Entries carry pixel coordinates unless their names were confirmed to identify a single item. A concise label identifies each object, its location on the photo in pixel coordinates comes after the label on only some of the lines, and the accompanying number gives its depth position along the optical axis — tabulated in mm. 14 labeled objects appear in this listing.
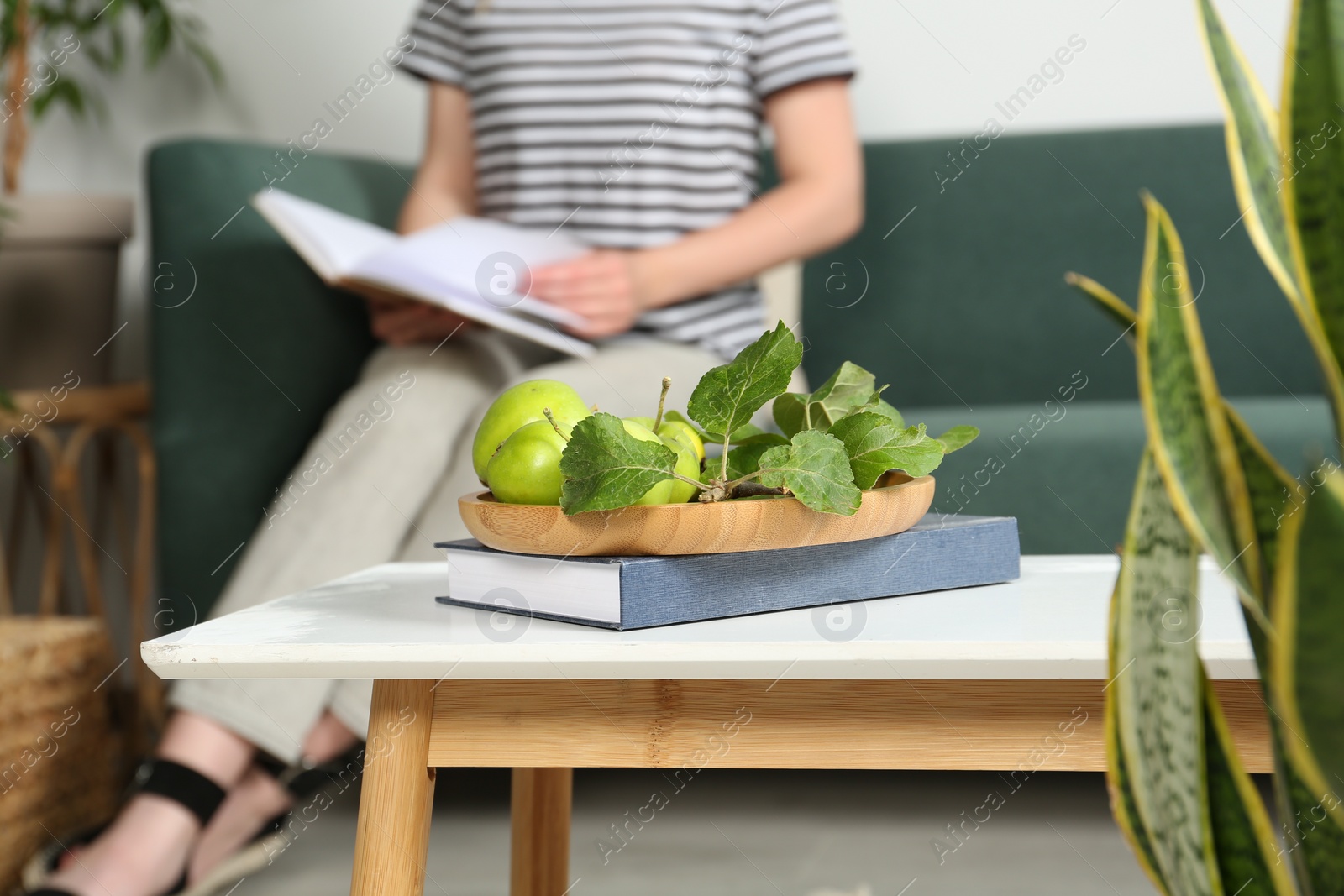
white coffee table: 1555
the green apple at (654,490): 1630
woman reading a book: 2415
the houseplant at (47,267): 3389
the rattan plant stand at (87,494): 3229
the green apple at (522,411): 1666
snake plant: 1013
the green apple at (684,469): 1652
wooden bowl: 1616
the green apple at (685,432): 1689
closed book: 1611
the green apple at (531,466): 1639
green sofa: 2583
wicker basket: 2311
